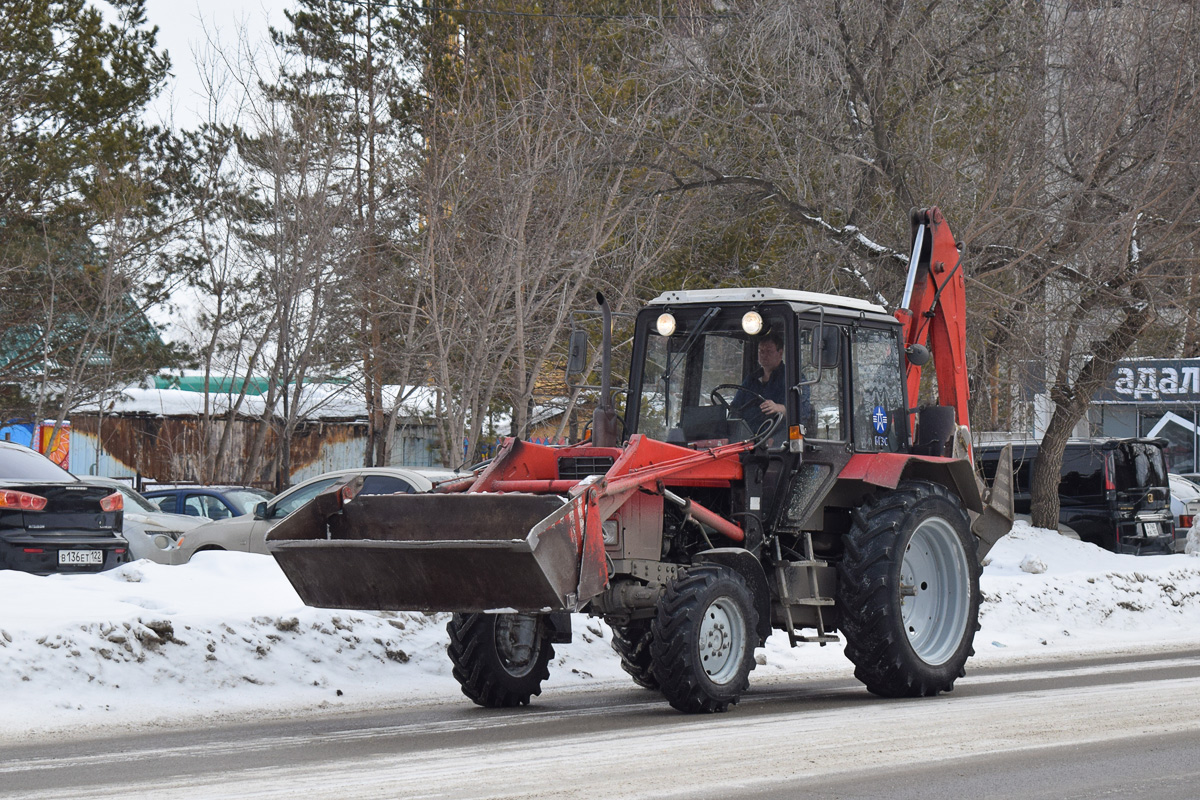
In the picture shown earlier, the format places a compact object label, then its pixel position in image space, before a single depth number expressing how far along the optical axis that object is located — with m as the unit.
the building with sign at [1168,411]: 31.41
